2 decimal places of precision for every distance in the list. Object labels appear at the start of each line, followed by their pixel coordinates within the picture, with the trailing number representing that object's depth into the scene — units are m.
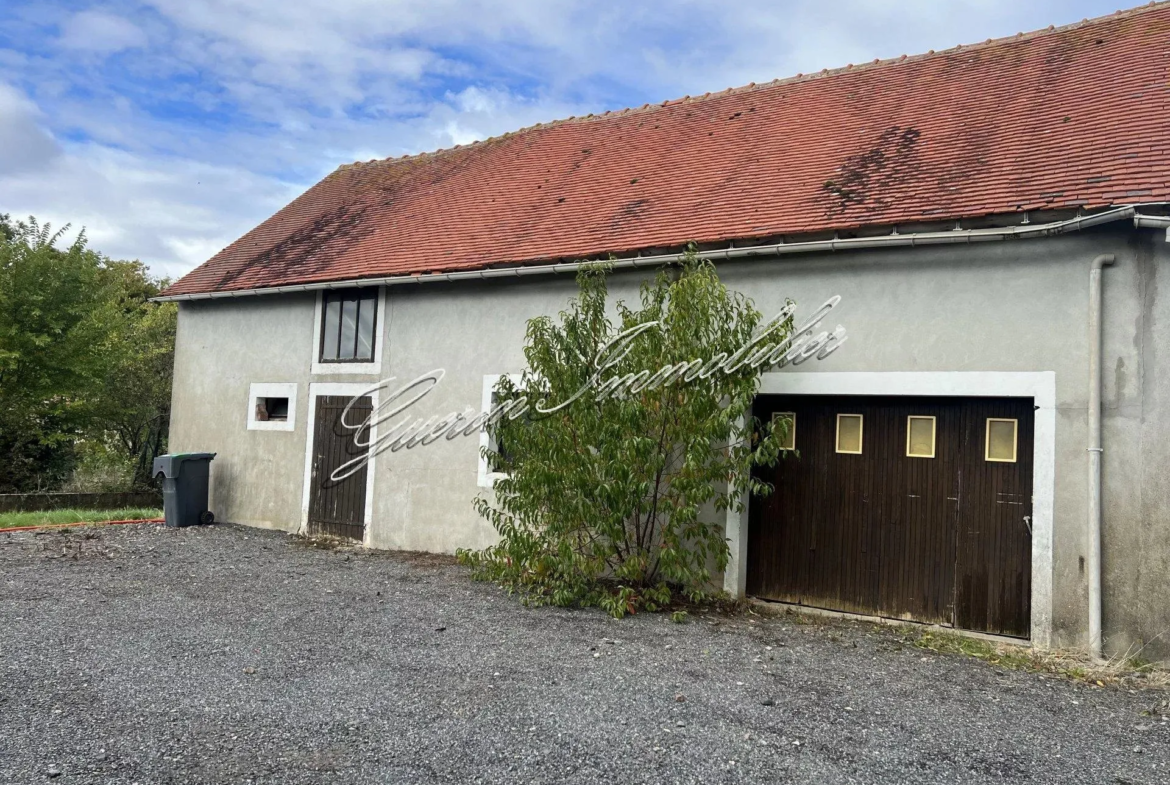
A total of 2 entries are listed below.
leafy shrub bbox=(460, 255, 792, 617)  6.94
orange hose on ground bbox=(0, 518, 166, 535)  11.19
